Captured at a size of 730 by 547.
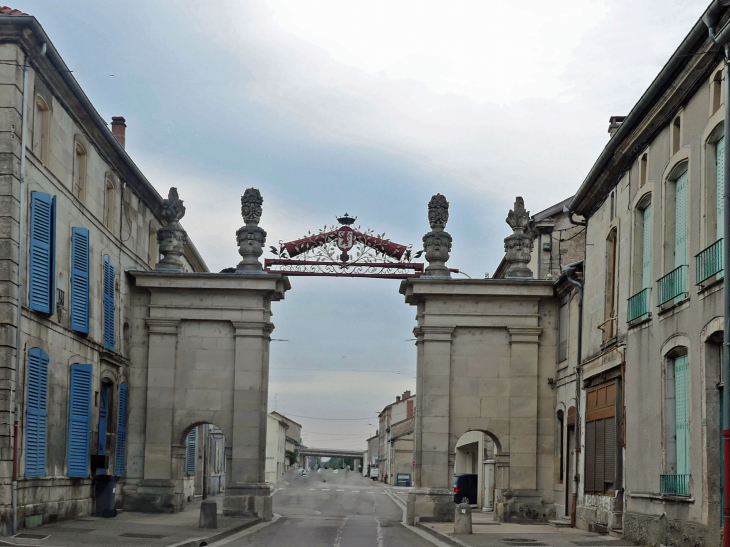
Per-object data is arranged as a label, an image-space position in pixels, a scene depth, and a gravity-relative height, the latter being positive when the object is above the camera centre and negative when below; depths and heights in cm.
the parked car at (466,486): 4100 -294
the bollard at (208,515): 2261 -238
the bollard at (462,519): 2289 -237
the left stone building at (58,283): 1914 +261
